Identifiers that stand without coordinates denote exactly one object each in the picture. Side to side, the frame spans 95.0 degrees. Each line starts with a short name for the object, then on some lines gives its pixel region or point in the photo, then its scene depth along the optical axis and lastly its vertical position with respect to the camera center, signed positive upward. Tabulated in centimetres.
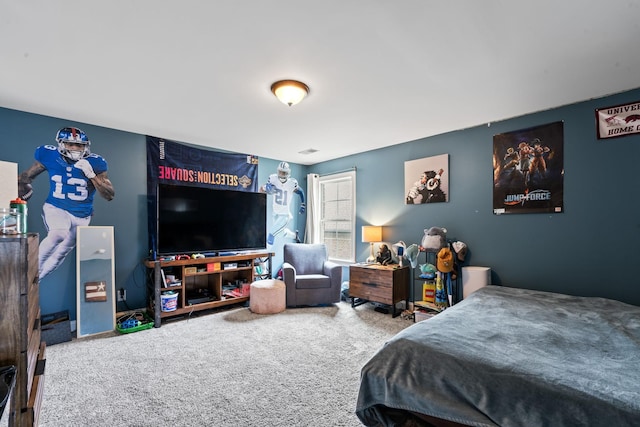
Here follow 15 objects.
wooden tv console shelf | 351 -84
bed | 114 -71
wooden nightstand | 375 -89
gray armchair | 411 -85
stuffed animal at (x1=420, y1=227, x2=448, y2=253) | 358 -29
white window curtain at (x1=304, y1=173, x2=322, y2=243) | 539 +12
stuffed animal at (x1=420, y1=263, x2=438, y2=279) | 362 -68
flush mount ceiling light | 241 +108
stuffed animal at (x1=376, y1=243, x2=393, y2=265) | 418 -56
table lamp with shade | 424 -25
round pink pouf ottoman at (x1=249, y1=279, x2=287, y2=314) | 383 -105
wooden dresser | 115 -38
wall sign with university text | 255 +84
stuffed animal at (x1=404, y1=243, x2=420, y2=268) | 385 -48
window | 495 +6
